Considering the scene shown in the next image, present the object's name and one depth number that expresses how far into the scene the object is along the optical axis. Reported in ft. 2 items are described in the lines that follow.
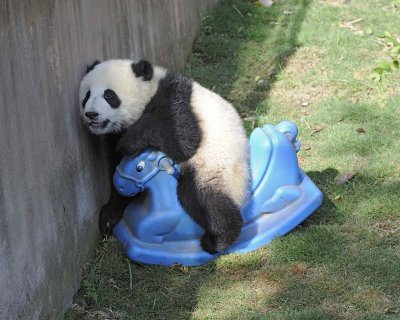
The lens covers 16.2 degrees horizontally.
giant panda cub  27.24
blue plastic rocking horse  27.73
